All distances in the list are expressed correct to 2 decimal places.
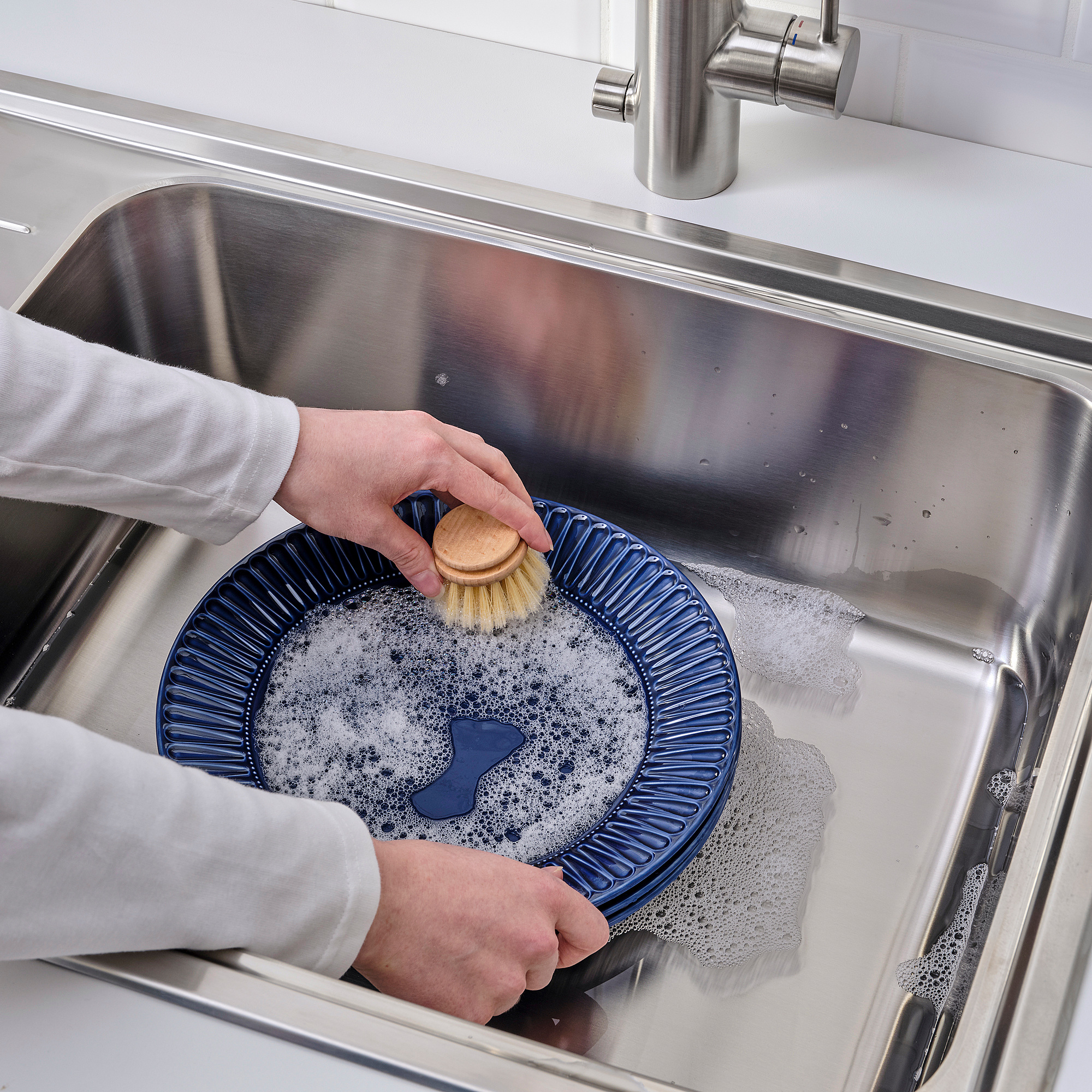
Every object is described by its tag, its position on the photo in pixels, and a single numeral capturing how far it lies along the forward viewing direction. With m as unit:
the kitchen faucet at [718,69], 0.69
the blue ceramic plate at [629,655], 0.63
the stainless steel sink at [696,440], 0.66
